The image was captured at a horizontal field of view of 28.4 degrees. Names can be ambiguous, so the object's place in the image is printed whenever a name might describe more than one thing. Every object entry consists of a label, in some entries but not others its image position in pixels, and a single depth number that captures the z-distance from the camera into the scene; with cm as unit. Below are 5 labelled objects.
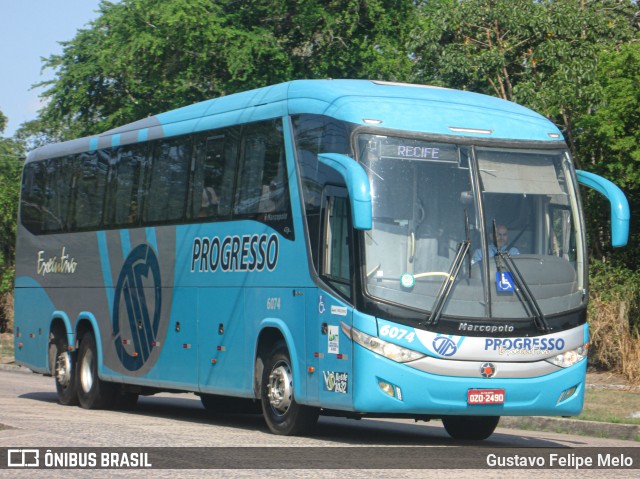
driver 1290
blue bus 1262
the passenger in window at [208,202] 1608
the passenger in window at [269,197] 1451
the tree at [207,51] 3328
